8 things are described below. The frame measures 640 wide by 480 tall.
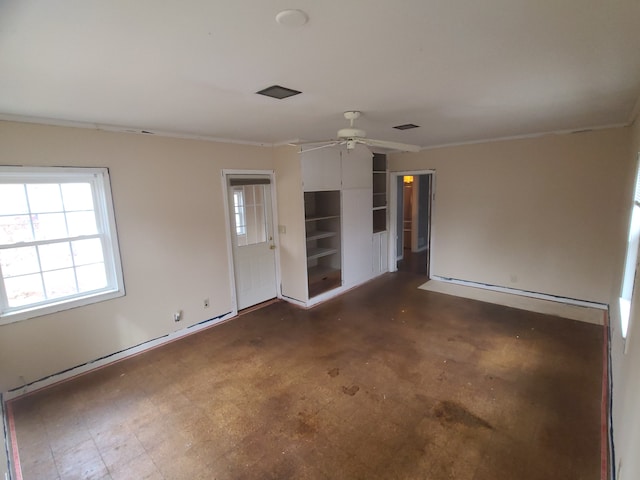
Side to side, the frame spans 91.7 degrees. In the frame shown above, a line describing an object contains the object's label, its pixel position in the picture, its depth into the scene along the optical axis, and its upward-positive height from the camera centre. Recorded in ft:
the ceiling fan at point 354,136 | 9.48 +1.82
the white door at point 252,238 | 14.78 -1.95
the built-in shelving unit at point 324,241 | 17.79 -2.82
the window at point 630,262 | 7.91 -2.17
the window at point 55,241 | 9.16 -1.12
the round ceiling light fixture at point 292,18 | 4.11 +2.42
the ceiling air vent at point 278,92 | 7.11 +2.49
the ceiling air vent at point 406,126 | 11.55 +2.52
